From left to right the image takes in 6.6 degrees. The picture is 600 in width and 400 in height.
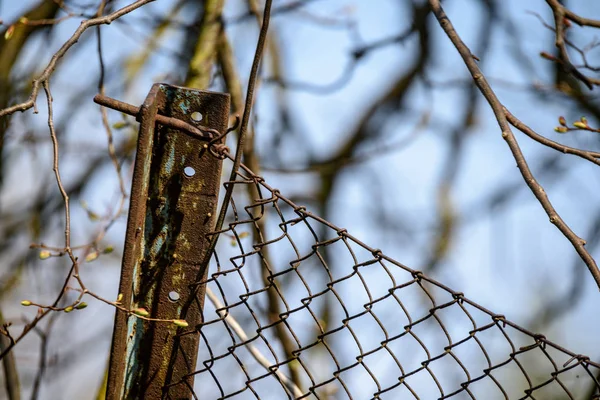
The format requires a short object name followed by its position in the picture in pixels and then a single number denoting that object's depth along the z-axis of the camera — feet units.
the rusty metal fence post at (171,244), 11.06
